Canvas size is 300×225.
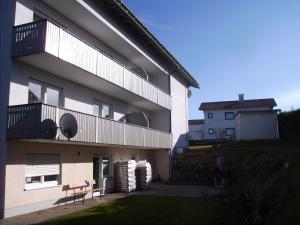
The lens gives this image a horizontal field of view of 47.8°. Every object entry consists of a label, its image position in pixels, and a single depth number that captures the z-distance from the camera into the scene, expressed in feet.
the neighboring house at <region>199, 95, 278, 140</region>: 179.11
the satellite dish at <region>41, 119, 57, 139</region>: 40.06
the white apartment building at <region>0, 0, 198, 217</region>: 40.65
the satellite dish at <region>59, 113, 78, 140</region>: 42.88
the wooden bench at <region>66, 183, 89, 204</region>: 51.96
